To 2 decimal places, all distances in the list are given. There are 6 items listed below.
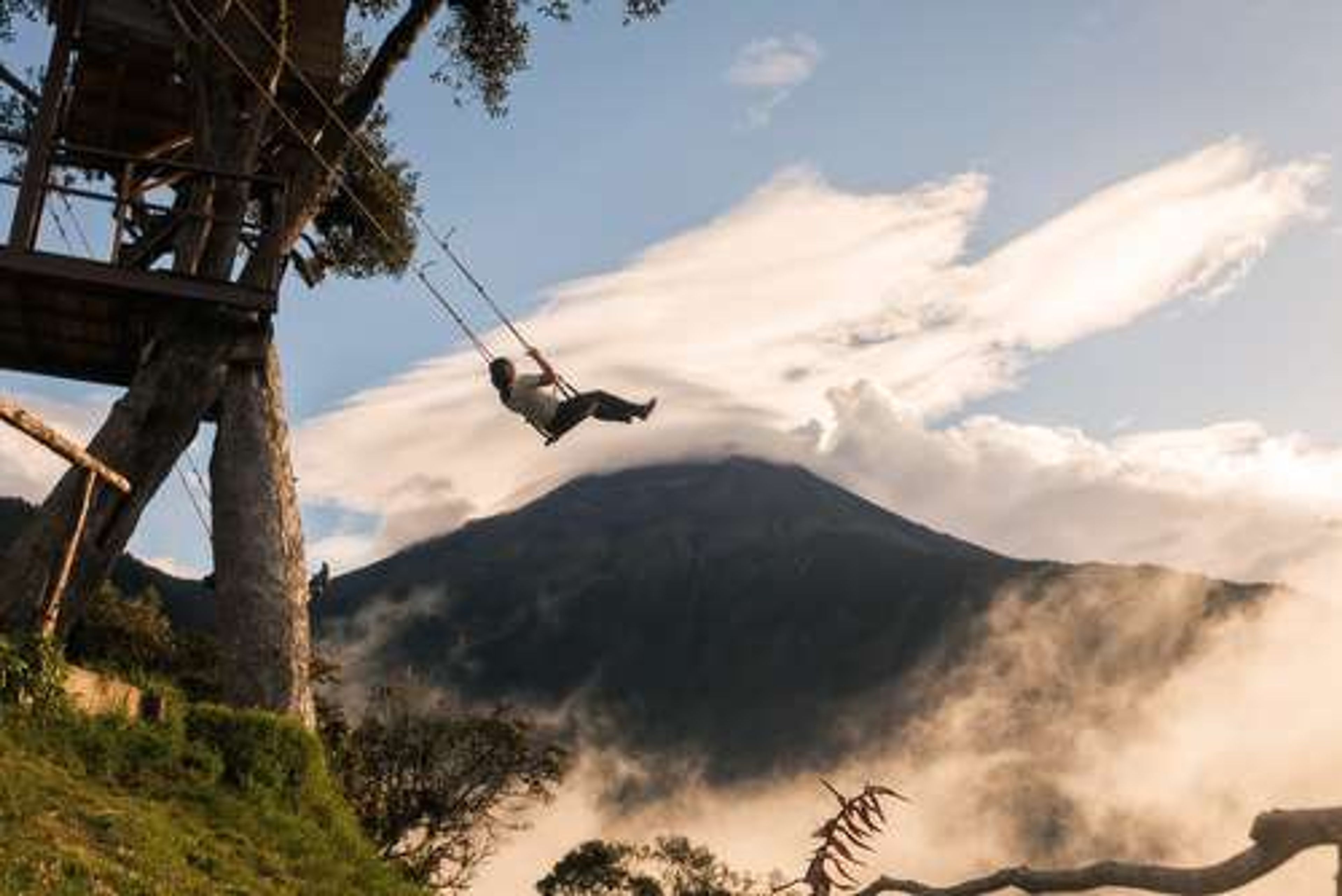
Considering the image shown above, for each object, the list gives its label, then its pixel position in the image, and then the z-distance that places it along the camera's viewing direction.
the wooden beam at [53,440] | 9.66
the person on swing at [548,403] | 14.14
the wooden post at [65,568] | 11.27
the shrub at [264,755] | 11.84
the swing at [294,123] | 15.42
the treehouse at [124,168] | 15.06
